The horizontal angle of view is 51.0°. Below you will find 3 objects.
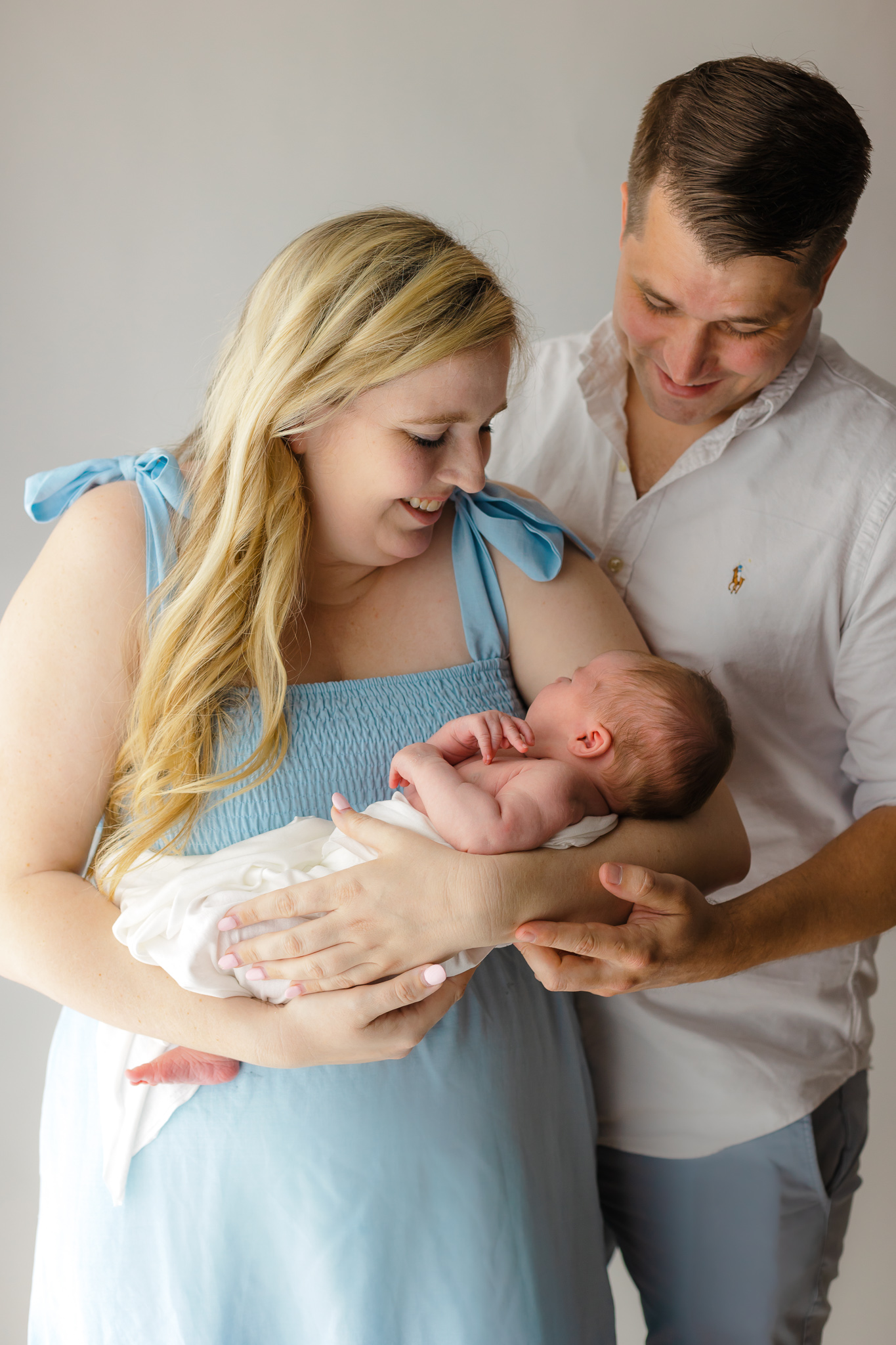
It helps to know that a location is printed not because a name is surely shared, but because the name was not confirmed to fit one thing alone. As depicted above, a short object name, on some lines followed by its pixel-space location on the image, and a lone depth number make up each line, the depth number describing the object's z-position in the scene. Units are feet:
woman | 4.37
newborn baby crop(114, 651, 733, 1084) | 4.26
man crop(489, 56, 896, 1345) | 4.99
